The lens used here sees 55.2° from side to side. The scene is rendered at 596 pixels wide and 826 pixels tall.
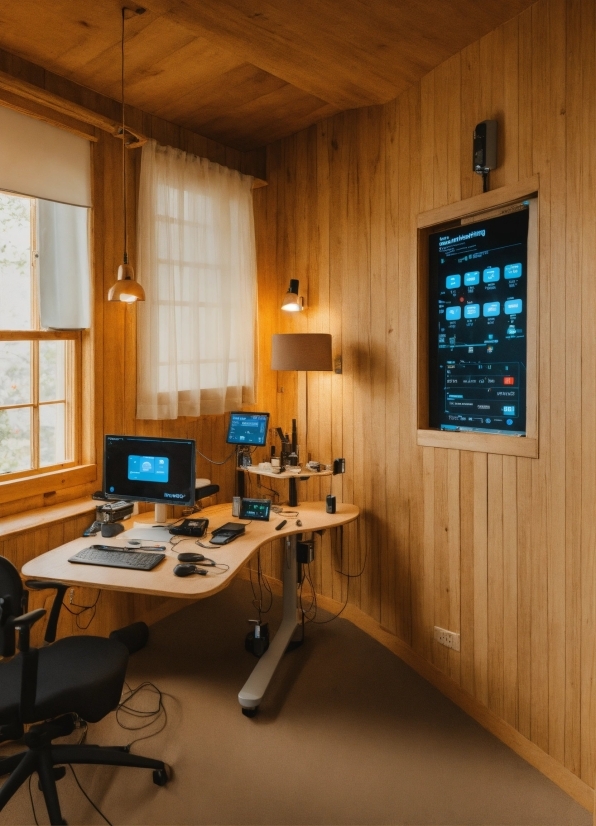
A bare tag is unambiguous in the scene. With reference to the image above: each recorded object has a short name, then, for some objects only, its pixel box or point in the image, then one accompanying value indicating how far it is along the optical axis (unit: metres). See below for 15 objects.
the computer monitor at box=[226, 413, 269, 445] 3.42
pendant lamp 2.76
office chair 1.84
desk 2.23
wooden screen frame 2.35
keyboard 2.39
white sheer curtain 3.34
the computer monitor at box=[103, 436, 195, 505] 2.81
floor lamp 3.22
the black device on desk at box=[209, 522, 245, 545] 2.70
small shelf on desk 3.27
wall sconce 3.51
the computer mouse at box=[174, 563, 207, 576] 2.31
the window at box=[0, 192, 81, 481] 2.90
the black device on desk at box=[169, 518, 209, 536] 2.79
